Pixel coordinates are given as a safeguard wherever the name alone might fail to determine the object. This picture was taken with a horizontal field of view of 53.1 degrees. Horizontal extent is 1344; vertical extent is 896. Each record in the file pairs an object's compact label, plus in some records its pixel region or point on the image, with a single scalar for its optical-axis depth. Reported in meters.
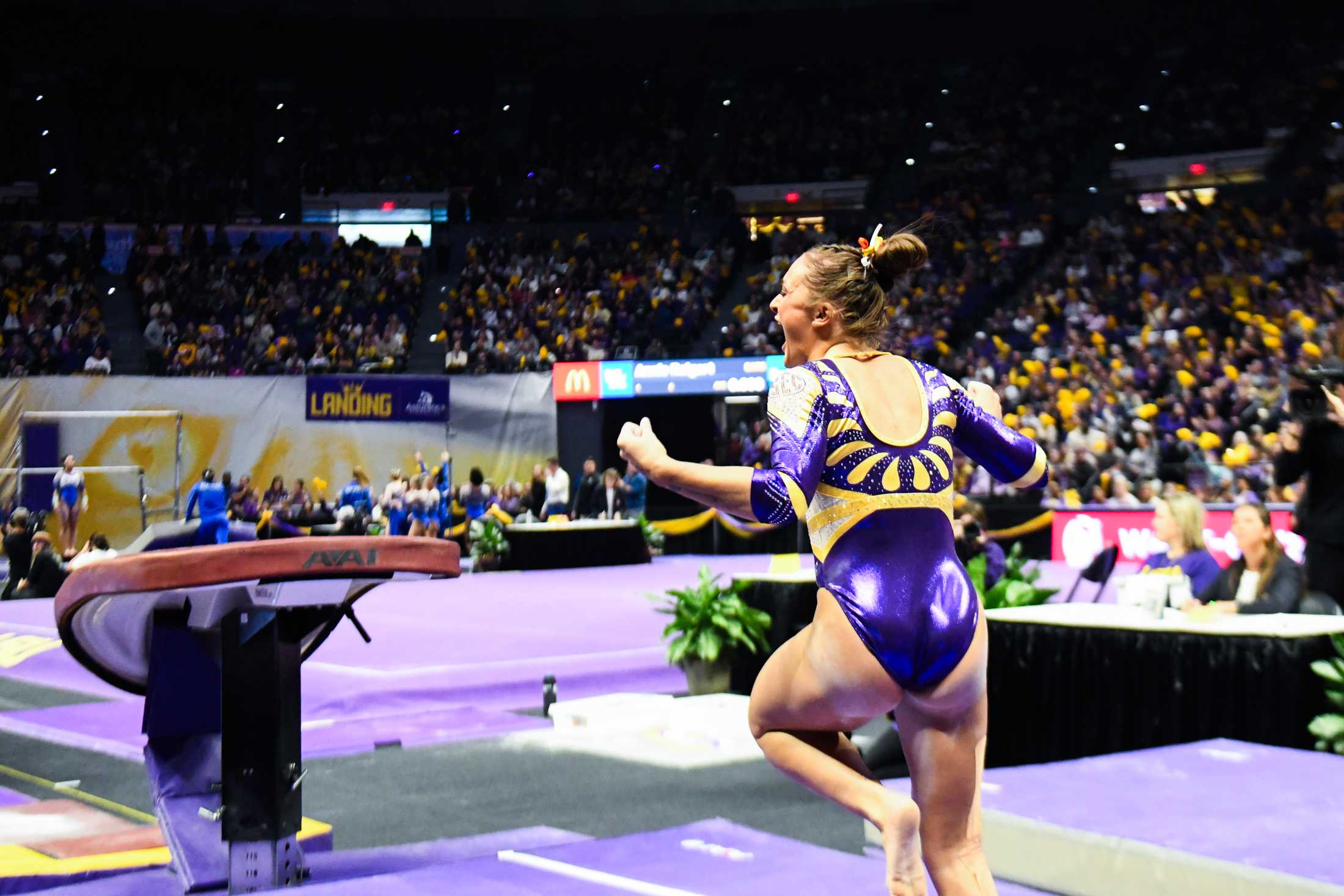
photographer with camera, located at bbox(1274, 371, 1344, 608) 4.97
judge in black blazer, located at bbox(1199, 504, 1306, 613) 6.21
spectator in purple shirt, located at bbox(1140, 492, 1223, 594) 6.95
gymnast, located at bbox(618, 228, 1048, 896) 2.47
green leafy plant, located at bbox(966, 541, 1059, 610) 7.10
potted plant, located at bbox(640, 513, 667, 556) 21.59
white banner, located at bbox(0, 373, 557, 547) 20.17
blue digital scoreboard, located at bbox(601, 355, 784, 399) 23.38
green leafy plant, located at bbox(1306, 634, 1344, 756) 5.07
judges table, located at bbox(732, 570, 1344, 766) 5.33
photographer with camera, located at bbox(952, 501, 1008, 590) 9.96
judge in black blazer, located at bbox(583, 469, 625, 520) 21.70
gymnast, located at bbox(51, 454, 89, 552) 18.06
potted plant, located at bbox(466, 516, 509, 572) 19.38
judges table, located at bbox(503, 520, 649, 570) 19.31
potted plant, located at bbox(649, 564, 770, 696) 8.52
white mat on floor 7.18
